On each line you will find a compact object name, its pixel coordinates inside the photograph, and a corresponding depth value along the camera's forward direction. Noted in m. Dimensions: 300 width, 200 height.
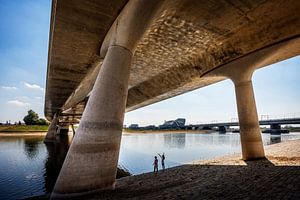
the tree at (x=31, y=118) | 100.38
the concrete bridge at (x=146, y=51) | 9.79
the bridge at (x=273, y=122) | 77.05
